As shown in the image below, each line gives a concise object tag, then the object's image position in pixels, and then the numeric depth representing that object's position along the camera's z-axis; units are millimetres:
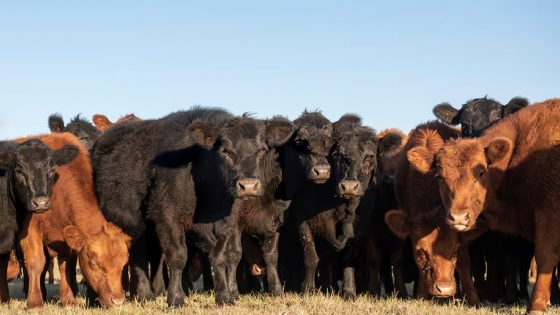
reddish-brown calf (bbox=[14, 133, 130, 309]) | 19906
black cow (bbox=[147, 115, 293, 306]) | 18797
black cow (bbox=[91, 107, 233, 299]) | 20156
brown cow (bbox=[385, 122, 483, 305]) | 18594
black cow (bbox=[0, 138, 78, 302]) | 19875
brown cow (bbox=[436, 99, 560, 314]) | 17047
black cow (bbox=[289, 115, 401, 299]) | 20406
